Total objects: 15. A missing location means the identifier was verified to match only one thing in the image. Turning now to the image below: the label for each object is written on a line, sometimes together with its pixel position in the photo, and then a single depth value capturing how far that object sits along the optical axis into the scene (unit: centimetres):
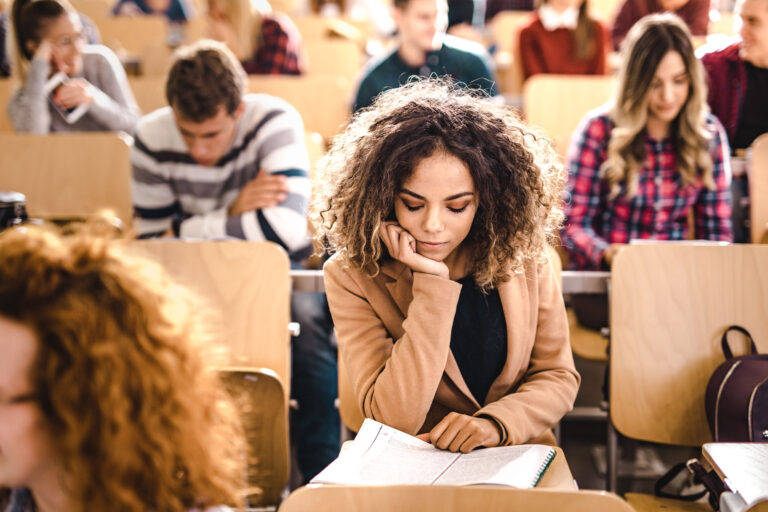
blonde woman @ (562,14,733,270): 238
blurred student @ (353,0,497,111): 325
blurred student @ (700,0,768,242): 279
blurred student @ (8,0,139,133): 295
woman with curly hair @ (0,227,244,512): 81
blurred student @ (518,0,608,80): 399
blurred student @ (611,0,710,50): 404
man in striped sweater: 221
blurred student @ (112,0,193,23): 524
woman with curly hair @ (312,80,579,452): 141
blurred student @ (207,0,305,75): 366
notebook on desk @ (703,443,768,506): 112
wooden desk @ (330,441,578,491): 118
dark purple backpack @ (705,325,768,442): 155
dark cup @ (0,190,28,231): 191
